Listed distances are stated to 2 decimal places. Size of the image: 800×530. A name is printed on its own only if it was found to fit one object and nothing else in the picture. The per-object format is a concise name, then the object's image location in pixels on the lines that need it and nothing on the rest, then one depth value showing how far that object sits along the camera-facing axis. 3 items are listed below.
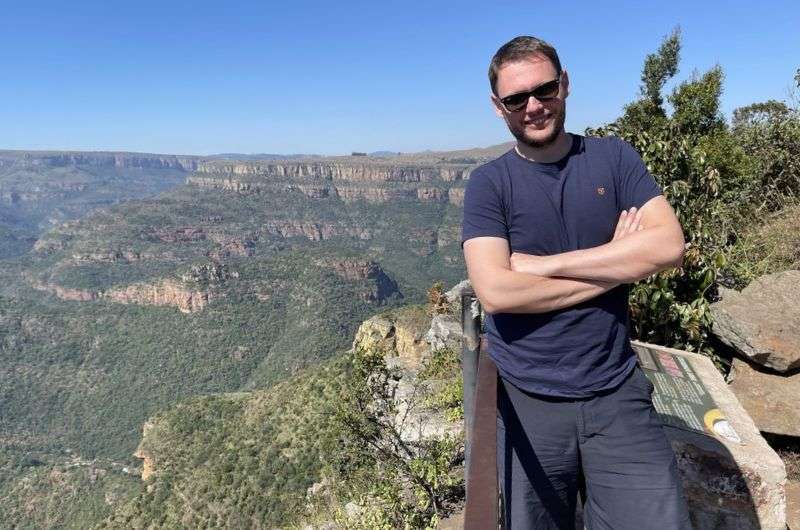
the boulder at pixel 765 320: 4.67
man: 2.31
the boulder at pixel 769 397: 4.35
